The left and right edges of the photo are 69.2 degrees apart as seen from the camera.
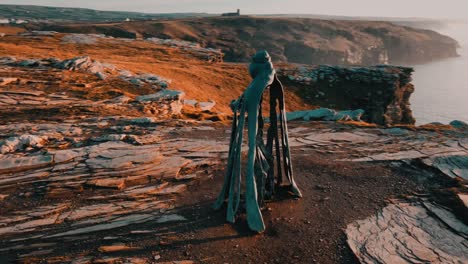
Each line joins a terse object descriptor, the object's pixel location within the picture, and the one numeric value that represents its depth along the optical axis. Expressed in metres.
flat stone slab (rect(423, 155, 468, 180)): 12.73
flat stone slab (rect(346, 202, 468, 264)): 8.25
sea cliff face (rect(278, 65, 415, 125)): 43.09
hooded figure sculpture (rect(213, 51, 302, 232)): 9.61
